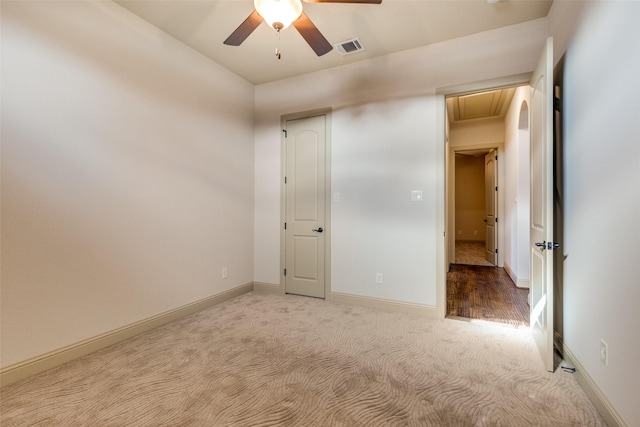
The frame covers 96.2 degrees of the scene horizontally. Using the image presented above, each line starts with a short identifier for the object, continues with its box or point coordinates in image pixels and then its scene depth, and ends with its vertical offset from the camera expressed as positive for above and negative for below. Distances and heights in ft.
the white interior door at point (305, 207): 12.31 +0.34
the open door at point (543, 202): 6.61 +0.30
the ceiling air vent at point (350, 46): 10.07 +6.06
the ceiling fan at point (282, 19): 6.03 +4.38
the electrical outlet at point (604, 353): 5.14 -2.55
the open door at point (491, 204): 19.24 +0.71
